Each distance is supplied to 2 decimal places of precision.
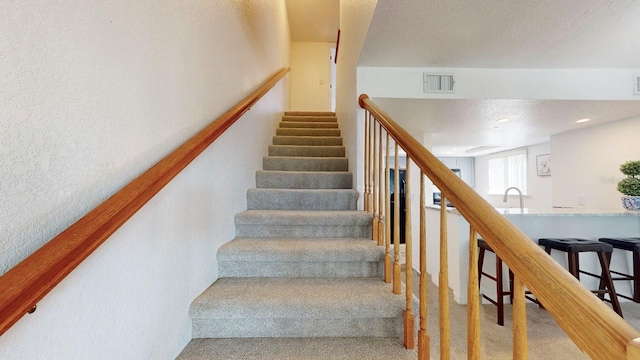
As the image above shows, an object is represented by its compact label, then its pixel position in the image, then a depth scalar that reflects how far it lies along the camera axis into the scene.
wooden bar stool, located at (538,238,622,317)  2.16
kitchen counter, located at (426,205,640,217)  2.47
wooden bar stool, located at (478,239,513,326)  2.26
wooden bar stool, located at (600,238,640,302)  2.30
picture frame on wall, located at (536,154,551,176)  4.74
